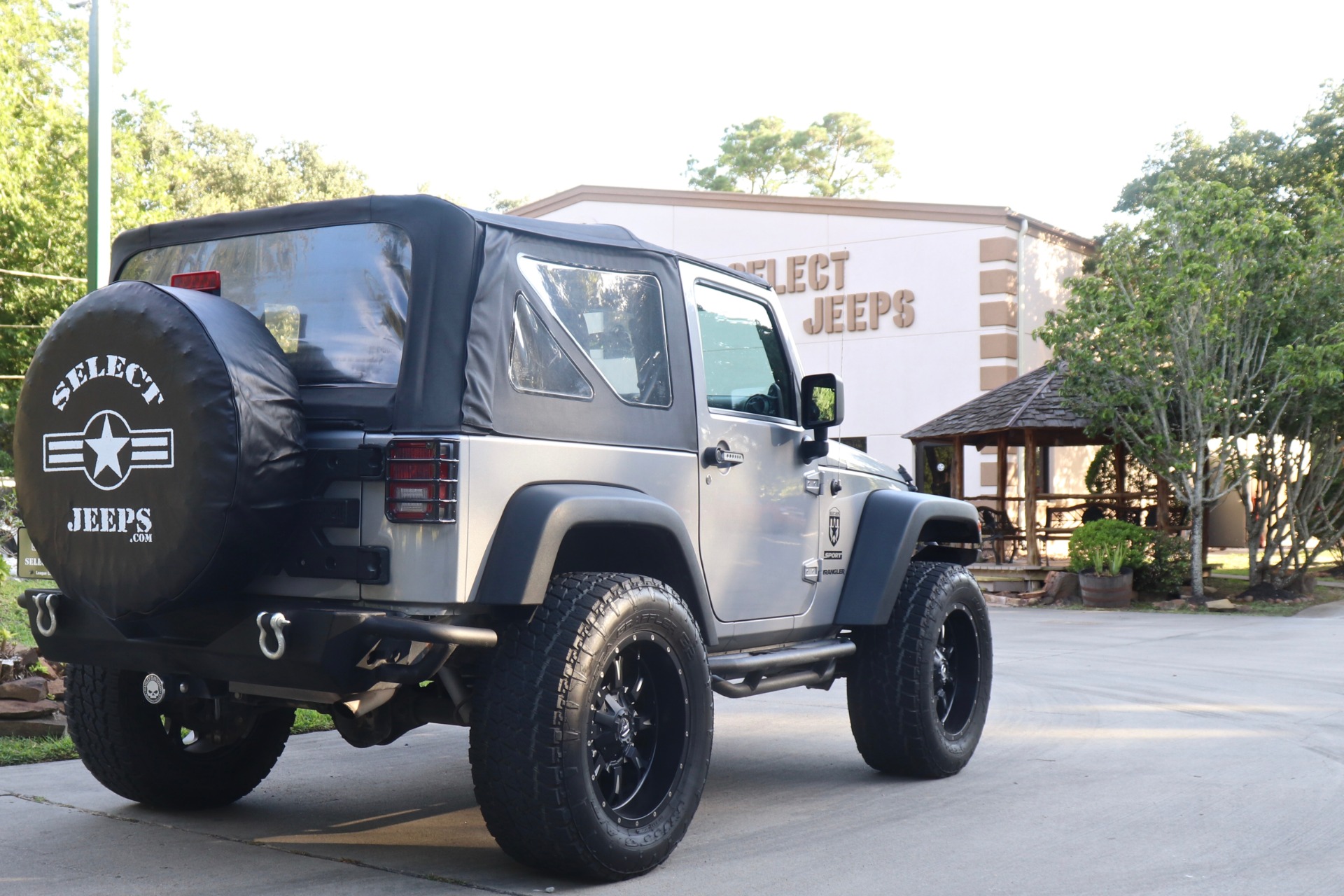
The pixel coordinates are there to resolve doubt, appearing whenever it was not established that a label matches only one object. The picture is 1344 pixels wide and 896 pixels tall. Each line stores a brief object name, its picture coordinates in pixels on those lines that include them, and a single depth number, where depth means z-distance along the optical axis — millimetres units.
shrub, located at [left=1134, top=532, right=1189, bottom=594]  18781
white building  25297
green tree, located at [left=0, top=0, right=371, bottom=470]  15570
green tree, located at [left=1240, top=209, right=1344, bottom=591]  17016
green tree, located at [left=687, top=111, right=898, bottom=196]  48906
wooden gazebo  20844
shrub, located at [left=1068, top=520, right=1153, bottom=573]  18641
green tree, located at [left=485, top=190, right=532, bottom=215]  56628
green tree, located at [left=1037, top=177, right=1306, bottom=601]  17078
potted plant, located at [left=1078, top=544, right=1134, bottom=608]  18297
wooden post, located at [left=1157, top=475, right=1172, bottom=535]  20547
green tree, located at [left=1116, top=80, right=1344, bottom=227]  27609
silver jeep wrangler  4047
